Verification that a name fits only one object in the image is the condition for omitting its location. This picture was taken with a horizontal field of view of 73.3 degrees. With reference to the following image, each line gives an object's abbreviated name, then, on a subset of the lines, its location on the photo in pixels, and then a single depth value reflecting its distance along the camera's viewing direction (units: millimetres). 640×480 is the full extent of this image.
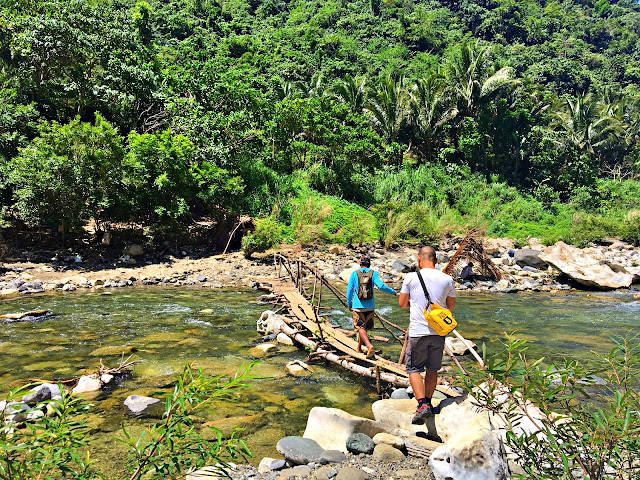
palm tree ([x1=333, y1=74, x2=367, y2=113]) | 29078
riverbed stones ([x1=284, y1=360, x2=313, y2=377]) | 5965
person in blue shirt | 5969
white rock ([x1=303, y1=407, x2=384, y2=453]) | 3951
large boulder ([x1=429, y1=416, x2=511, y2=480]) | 2936
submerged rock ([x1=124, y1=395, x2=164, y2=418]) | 4600
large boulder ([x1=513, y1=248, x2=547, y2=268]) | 16875
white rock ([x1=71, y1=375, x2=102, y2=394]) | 5172
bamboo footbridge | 5254
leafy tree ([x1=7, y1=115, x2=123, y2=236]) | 12875
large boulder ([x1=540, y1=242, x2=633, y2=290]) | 14516
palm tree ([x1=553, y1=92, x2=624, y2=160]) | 31778
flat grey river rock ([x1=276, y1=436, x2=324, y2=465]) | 3635
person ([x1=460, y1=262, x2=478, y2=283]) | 15484
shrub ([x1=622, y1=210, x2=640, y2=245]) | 21234
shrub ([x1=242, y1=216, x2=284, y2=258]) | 15984
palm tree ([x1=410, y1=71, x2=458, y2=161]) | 28328
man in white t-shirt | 4164
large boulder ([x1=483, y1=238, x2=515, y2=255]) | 19109
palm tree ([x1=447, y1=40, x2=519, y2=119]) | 28672
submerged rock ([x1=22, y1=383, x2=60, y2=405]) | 4611
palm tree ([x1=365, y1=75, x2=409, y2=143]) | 28198
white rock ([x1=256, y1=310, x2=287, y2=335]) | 8062
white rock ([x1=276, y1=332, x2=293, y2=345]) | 7468
